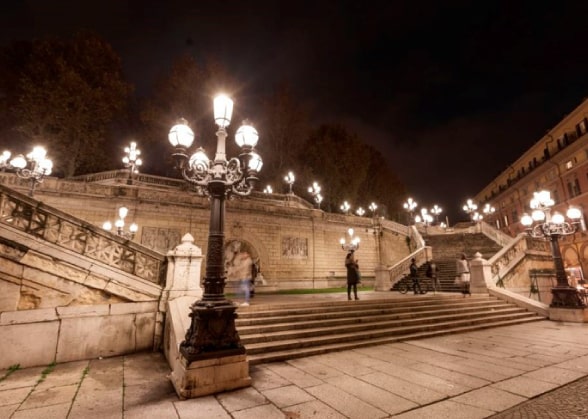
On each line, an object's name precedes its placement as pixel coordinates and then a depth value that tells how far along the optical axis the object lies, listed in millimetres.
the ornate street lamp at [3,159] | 13953
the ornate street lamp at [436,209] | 33406
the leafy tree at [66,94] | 21859
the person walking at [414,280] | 14739
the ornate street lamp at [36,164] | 10709
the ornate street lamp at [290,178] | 25872
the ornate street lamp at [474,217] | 35725
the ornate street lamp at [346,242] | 23194
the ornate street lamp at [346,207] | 32537
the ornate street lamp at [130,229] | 14219
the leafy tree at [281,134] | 30562
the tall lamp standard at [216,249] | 4348
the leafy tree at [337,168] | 34125
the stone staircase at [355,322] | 6629
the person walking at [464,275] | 13000
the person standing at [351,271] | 11279
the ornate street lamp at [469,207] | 32247
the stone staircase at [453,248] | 19434
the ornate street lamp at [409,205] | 27883
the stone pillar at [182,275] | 7336
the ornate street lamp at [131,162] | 20297
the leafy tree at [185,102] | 25578
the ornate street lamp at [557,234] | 10117
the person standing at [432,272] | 14039
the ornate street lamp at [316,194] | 27828
